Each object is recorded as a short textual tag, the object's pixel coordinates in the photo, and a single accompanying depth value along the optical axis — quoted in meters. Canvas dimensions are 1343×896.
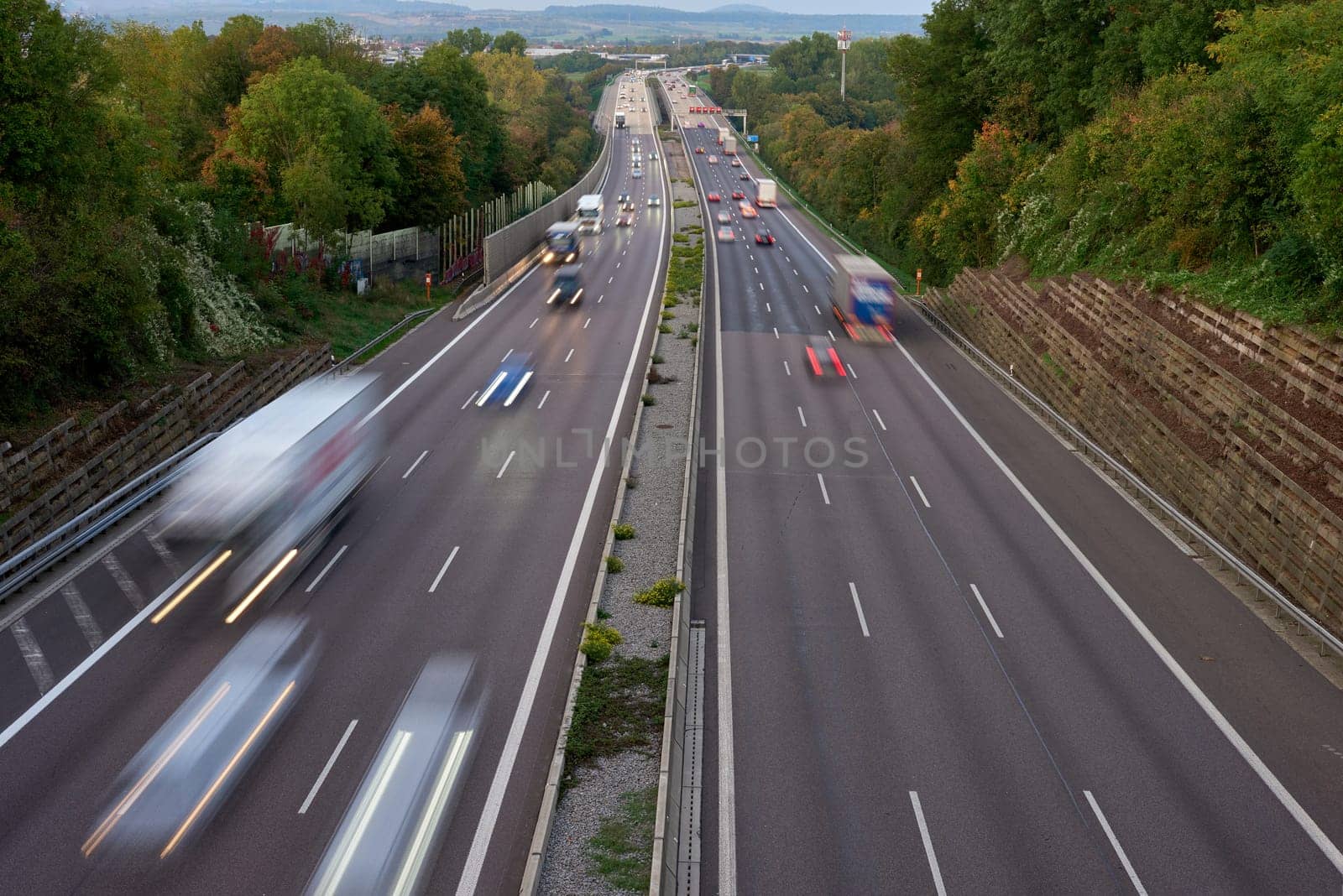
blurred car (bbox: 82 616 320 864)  15.19
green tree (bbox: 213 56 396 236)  58.03
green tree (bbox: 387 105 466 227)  67.56
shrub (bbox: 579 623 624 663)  20.52
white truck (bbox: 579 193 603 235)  89.12
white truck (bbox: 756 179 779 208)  108.56
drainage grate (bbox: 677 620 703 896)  15.11
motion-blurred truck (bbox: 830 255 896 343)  52.44
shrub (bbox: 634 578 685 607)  22.83
